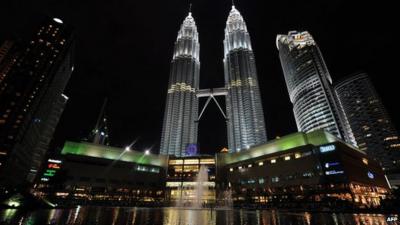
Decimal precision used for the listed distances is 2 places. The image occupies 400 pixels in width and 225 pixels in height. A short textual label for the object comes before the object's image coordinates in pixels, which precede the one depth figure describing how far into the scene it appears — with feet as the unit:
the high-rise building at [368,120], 465.06
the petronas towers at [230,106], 523.29
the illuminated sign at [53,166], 288.65
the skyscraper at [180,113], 533.55
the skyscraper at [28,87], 287.48
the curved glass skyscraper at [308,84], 460.14
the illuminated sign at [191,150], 401.08
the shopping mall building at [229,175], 242.76
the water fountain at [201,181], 363.64
